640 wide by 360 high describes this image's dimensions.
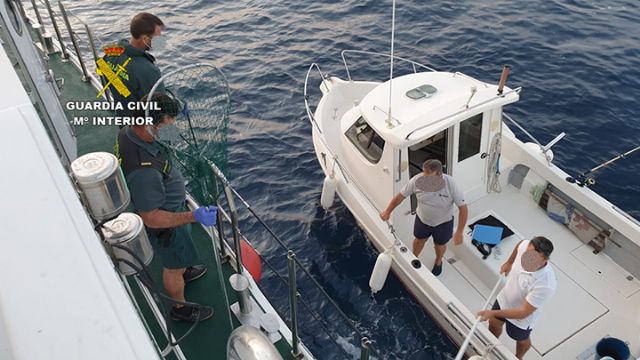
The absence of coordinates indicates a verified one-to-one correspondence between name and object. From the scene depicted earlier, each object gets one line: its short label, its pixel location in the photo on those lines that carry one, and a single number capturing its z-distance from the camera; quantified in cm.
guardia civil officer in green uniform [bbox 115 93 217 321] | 411
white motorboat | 641
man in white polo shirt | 510
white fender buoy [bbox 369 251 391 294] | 696
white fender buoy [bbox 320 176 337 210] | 823
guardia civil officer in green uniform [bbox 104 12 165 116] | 562
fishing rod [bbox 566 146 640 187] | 724
